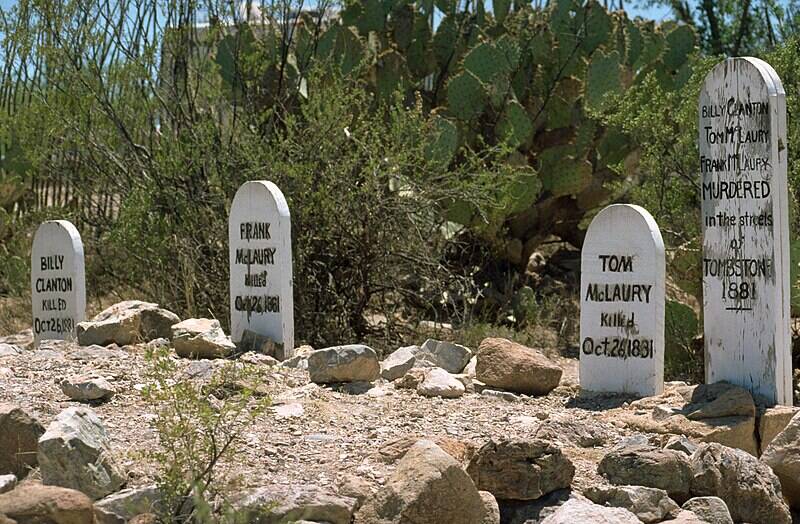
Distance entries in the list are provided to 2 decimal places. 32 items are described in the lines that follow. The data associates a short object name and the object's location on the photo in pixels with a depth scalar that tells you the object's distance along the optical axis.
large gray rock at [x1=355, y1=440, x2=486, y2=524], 4.64
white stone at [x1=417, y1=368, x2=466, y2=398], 6.79
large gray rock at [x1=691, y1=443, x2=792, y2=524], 5.21
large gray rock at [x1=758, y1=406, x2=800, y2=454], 6.31
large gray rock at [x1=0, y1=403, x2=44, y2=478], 5.18
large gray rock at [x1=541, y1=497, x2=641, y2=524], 4.56
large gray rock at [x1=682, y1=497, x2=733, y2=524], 4.97
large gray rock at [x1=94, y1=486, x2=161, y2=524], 4.59
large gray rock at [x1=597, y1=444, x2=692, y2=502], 5.17
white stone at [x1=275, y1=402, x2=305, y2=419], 6.11
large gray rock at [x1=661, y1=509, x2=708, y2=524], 4.80
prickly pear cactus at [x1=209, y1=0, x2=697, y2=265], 12.00
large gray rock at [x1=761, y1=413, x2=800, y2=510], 5.62
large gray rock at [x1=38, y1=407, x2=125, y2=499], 4.80
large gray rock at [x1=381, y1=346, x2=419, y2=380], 7.21
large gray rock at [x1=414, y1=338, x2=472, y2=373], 7.78
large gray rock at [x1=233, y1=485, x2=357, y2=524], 4.53
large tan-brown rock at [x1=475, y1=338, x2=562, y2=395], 7.06
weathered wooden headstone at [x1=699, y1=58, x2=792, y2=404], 6.62
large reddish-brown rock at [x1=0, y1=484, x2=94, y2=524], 4.44
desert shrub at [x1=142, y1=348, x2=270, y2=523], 4.55
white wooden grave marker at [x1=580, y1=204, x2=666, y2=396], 6.91
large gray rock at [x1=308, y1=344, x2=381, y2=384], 6.90
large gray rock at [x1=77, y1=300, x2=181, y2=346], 8.12
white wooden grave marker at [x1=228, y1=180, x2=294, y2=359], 8.01
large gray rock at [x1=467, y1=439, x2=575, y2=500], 5.03
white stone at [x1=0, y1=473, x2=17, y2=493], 4.81
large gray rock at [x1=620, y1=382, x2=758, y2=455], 6.16
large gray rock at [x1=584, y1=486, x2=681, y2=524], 4.90
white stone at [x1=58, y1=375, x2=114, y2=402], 6.18
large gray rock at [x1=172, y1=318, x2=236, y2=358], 7.69
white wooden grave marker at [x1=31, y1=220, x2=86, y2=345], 9.08
